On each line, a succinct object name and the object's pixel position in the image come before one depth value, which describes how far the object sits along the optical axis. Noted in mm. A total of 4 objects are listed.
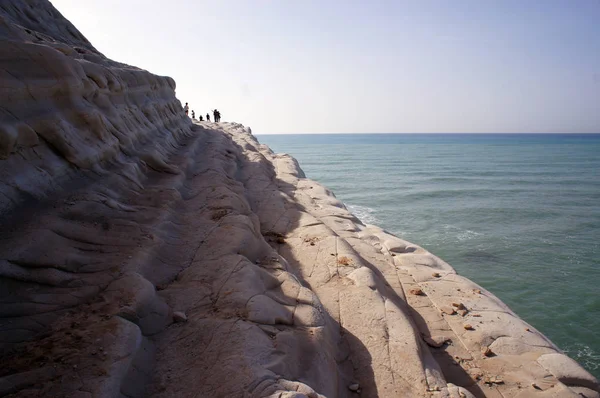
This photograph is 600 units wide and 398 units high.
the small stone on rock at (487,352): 4930
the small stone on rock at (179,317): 3592
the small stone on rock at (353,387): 3781
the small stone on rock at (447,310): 5738
